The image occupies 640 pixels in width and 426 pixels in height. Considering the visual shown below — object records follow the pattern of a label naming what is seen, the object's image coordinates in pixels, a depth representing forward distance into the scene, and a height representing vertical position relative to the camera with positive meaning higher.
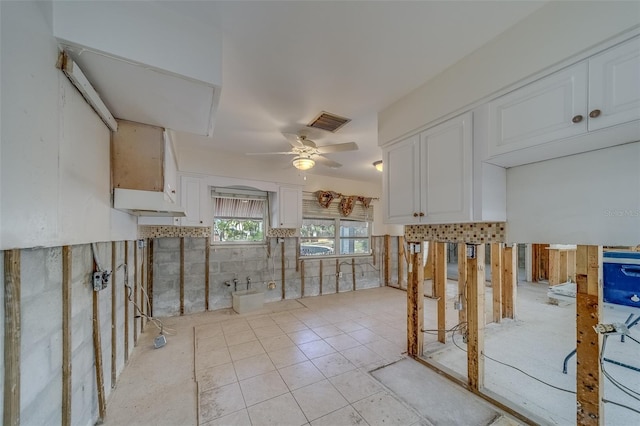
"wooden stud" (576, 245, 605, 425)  1.47 -0.73
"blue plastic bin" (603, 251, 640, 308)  1.56 -0.41
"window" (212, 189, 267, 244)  4.69 -0.06
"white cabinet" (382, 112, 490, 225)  1.83 +0.30
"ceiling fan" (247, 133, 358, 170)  2.97 +0.81
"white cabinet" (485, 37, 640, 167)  1.15 +0.55
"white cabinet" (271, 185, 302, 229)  4.84 +0.10
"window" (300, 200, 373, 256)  5.67 -0.44
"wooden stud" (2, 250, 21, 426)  0.97 -0.51
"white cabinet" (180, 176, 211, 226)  3.96 +0.21
